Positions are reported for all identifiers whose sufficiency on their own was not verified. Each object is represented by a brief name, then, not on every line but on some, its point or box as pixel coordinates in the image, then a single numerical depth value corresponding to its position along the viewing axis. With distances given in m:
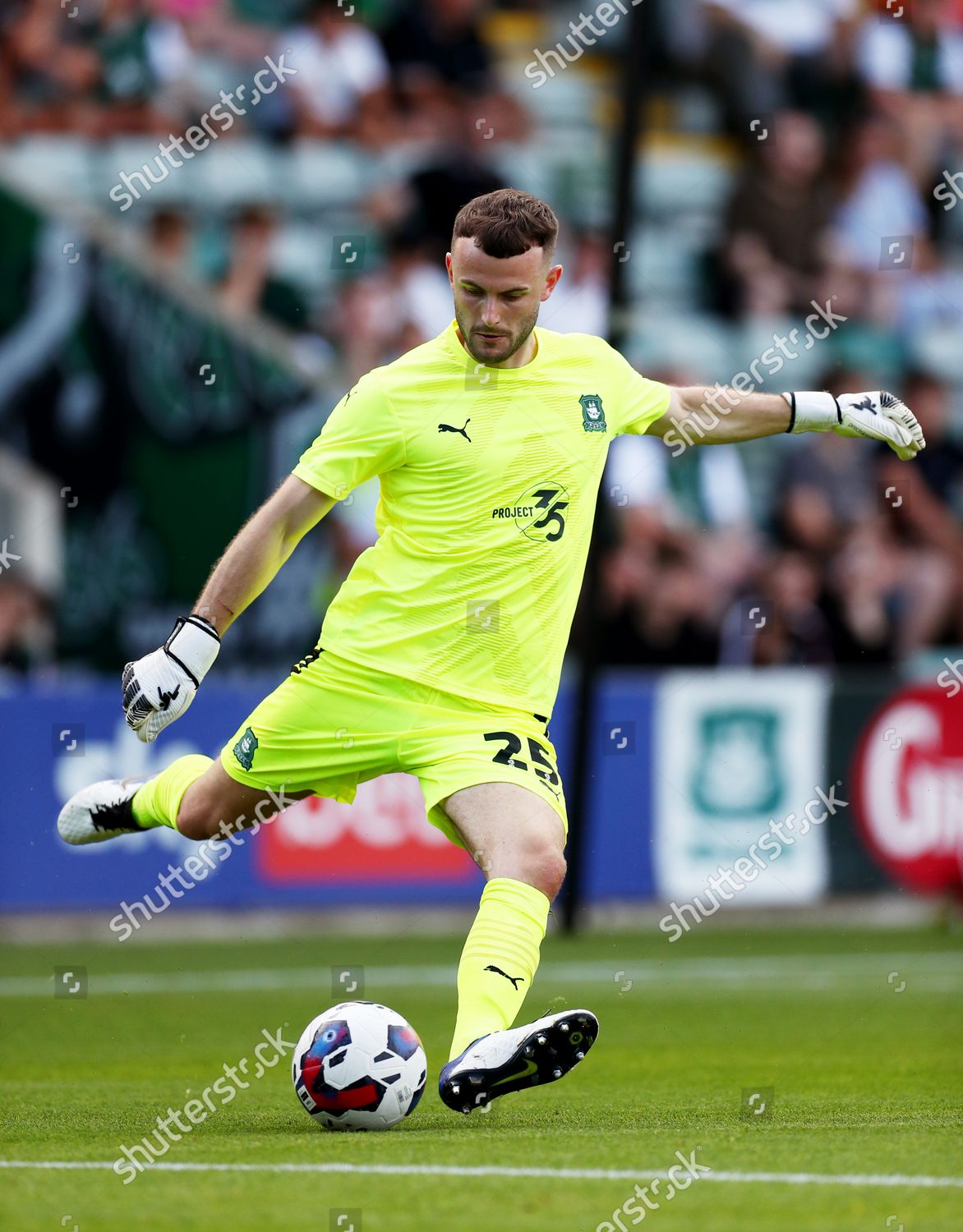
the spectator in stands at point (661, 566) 14.51
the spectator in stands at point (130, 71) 15.52
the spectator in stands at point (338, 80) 16.28
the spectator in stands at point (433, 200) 15.30
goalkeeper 6.30
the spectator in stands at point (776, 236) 16.73
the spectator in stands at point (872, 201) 17.25
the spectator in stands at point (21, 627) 13.49
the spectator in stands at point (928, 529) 15.38
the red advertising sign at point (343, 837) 13.23
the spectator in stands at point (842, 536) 14.88
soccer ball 6.11
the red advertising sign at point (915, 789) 14.01
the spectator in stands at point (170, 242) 15.12
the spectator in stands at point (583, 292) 14.18
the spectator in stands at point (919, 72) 17.98
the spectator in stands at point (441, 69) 16.55
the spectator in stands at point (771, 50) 18.20
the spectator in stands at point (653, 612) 14.52
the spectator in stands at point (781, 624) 14.55
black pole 13.27
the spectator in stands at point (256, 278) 15.34
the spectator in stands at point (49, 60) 15.49
